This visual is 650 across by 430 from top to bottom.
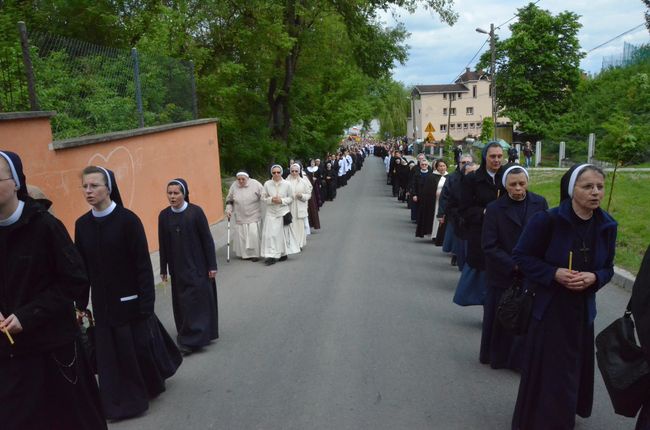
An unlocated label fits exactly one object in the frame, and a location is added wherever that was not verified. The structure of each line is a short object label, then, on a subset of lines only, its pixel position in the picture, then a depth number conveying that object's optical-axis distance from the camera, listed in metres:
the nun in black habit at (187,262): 6.55
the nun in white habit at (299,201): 13.47
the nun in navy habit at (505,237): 5.52
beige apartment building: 94.12
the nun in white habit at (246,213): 11.93
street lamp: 34.50
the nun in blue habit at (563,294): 4.11
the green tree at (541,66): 53.47
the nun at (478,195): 6.55
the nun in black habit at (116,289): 4.72
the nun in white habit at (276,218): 11.88
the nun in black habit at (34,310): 3.16
